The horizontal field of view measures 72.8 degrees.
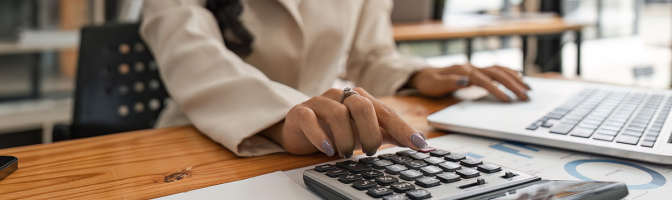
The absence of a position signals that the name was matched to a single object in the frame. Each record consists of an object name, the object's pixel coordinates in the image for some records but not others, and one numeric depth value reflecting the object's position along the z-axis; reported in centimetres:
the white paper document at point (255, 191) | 32
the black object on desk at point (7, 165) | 37
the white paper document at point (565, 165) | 33
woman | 39
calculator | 28
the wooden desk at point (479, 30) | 193
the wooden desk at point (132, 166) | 34
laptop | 40
